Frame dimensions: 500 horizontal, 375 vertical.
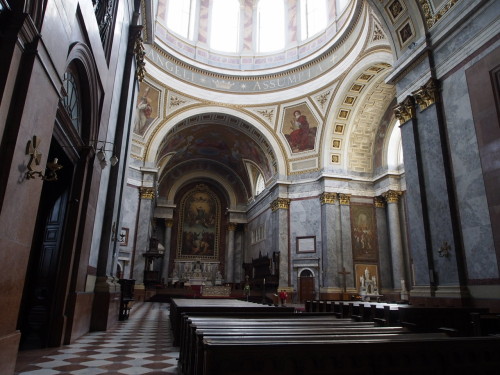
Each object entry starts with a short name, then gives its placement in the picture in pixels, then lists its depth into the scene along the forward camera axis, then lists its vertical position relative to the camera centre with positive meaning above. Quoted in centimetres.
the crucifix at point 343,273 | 1841 +73
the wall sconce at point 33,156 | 372 +128
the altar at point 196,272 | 2750 +92
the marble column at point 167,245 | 2774 +293
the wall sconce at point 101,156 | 654 +231
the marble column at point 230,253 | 2870 +252
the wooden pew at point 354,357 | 217 -42
